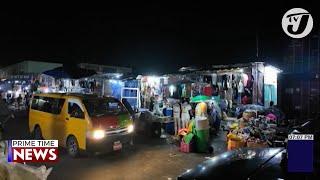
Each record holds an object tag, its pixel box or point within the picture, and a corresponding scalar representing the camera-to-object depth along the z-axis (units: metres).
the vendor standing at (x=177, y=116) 14.13
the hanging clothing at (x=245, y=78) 14.43
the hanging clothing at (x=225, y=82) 15.58
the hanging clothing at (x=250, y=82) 14.21
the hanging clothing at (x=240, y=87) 14.73
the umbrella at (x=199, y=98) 14.10
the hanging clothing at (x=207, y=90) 15.35
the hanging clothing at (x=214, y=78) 15.87
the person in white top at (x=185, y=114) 13.91
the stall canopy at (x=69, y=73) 18.64
